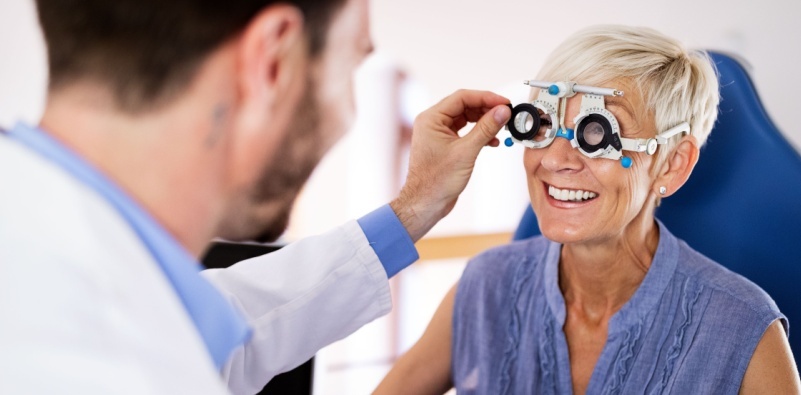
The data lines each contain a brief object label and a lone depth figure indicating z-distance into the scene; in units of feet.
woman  5.02
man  1.78
